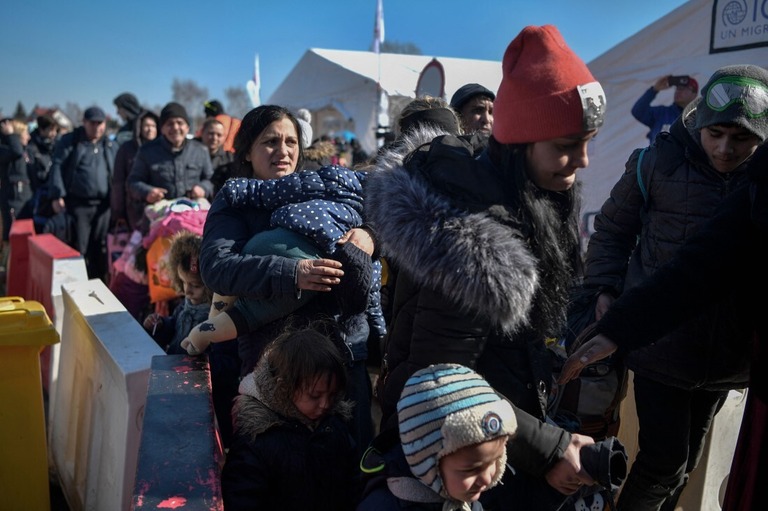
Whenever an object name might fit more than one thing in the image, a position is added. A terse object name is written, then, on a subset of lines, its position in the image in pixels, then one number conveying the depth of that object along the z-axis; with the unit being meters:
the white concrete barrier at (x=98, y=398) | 2.84
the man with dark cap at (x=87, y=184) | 8.38
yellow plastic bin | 3.06
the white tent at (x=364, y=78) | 14.43
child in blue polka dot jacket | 2.62
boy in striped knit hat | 1.77
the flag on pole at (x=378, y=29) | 16.31
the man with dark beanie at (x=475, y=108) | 4.52
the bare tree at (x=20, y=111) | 42.81
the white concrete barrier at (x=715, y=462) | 3.22
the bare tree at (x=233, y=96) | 59.54
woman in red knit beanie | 1.80
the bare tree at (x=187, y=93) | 74.12
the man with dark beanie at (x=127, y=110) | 9.41
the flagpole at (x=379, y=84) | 14.08
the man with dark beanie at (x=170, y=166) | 6.72
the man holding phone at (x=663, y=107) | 6.33
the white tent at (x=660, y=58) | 7.30
